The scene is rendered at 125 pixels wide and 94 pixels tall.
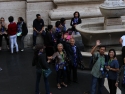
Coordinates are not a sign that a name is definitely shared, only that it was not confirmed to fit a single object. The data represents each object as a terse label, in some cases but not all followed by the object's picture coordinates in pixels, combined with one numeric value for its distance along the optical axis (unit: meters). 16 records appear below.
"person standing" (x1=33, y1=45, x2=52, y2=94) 7.98
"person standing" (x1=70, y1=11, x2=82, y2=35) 12.39
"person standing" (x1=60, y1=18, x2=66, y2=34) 11.31
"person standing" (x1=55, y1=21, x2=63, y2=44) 10.43
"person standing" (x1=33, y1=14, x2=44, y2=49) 12.59
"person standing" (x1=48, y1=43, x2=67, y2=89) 8.72
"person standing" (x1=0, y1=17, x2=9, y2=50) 12.44
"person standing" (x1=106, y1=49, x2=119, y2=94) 7.72
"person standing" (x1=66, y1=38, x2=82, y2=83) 9.09
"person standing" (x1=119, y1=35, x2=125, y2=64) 9.48
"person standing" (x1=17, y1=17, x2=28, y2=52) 12.48
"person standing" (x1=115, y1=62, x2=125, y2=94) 7.36
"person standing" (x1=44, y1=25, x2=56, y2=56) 10.57
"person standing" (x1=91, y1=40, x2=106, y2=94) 7.97
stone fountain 10.26
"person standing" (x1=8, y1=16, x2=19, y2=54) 12.09
